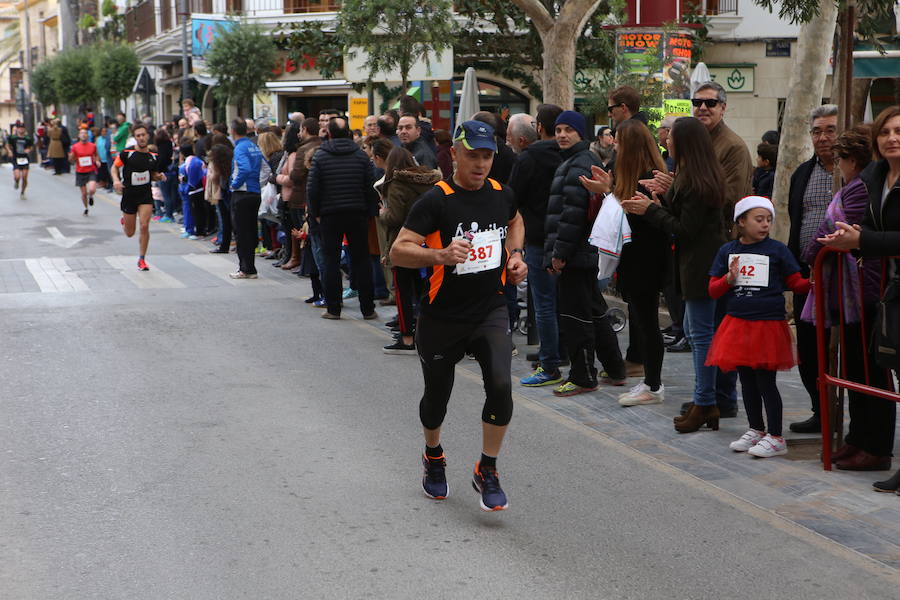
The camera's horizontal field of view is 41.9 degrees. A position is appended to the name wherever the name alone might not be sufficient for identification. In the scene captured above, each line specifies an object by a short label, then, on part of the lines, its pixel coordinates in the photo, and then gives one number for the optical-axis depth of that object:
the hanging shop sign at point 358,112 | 19.92
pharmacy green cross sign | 28.56
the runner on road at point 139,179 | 15.21
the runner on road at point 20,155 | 30.00
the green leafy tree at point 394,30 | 18.42
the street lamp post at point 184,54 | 33.12
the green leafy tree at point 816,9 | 9.89
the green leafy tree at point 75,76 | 46.97
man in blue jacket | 14.76
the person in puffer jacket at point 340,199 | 11.57
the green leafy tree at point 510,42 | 27.06
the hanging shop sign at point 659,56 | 16.45
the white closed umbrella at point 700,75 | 15.88
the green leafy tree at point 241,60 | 29.53
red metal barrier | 6.27
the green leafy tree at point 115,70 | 42.25
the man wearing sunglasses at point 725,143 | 7.40
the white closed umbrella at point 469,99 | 14.23
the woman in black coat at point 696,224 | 6.98
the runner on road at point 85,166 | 24.58
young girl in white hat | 6.65
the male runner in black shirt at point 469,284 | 5.61
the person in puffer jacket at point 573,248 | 8.12
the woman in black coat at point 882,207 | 5.77
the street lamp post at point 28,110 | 69.94
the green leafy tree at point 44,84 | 54.94
